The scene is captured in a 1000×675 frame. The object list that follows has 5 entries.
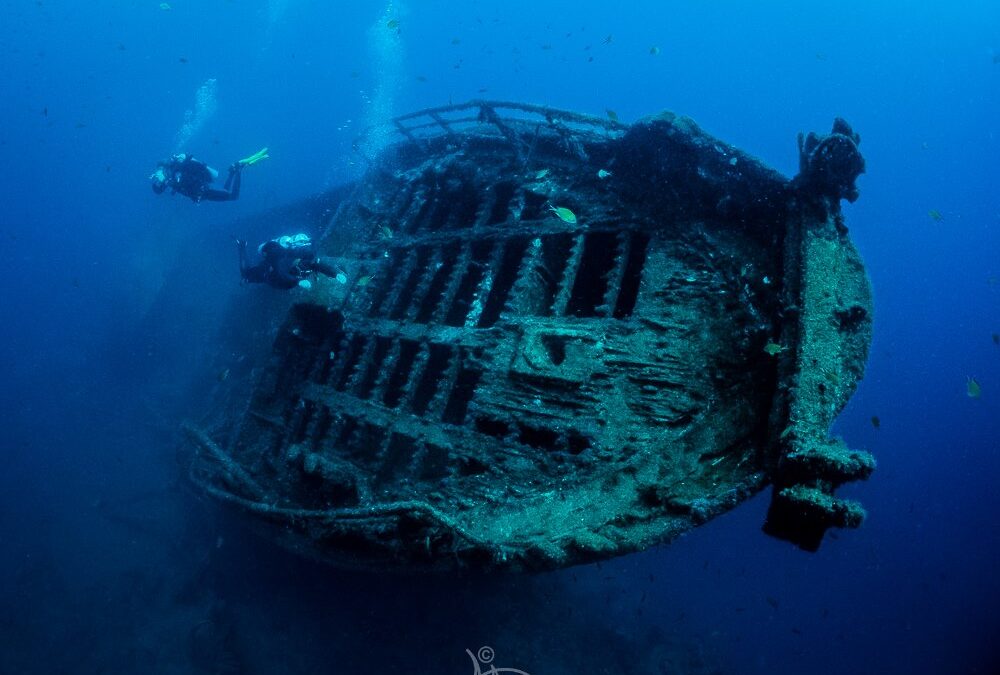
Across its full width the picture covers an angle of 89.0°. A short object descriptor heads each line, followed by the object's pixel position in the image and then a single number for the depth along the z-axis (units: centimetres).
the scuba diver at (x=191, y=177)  1018
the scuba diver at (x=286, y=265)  746
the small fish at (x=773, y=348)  376
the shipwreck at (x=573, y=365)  342
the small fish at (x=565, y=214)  591
